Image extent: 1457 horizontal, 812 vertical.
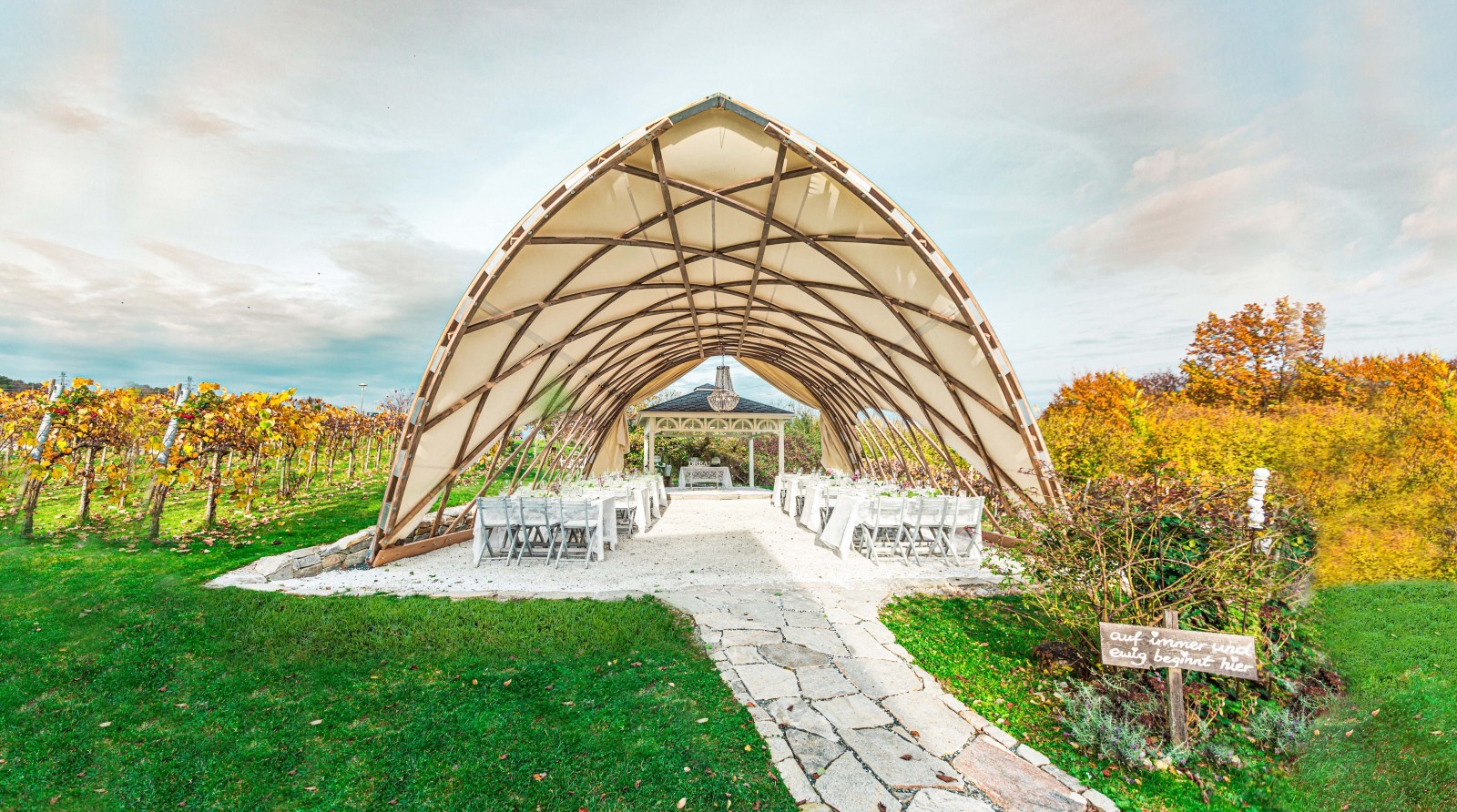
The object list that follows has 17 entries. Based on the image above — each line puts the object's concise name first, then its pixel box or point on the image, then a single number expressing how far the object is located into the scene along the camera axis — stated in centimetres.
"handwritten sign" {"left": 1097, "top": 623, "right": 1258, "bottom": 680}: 299
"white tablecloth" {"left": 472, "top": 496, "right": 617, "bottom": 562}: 911
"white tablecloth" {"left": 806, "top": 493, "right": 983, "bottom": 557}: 884
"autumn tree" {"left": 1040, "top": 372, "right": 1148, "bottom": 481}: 918
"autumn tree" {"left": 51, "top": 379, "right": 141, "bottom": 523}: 741
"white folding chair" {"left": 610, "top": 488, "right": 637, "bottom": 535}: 1093
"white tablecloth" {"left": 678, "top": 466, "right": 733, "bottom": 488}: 2067
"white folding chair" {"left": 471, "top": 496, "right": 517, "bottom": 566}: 855
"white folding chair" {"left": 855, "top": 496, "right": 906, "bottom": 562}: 874
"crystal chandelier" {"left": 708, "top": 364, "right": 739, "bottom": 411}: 1407
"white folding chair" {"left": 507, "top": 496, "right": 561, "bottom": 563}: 851
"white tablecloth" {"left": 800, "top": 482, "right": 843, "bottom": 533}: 1127
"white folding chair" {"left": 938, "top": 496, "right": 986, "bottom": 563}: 892
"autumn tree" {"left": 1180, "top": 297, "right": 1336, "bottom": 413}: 1638
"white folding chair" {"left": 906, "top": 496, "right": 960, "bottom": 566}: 873
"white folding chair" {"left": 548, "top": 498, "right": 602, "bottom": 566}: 855
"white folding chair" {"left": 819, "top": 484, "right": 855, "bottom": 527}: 1102
